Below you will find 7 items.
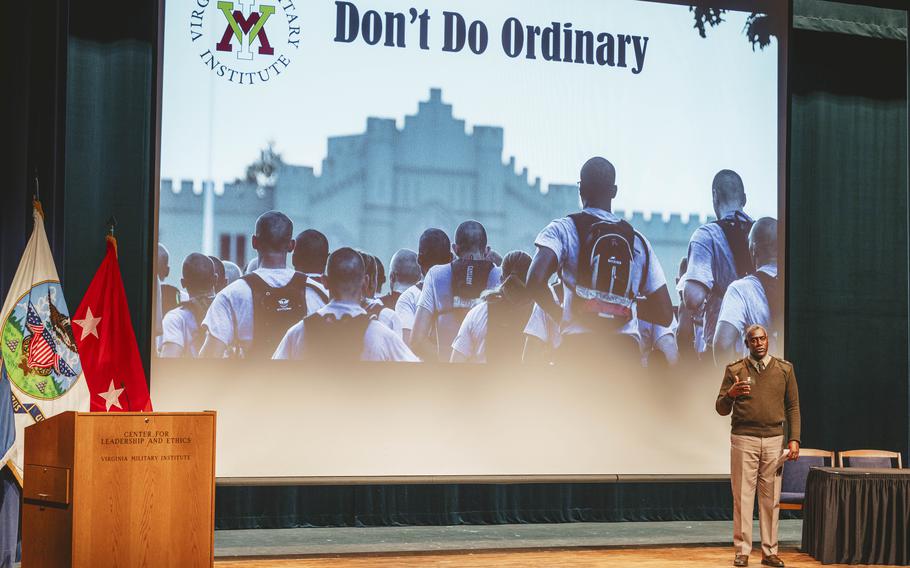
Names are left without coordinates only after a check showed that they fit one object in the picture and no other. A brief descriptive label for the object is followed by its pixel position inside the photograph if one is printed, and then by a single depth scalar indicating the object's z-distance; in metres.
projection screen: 14.37
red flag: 10.44
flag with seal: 11.09
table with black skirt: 12.28
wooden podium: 8.11
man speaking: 12.20
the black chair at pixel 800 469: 14.61
